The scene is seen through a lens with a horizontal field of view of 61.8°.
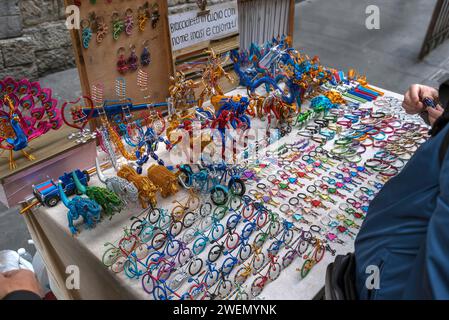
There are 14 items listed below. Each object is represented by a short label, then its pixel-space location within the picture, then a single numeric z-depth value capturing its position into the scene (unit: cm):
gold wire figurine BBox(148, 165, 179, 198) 205
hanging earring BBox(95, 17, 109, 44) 219
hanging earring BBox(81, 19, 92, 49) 213
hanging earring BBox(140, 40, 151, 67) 249
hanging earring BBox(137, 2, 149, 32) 237
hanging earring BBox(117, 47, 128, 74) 238
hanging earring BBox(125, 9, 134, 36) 231
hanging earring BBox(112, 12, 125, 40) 226
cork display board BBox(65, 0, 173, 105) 218
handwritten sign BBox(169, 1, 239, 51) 261
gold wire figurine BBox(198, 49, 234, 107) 261
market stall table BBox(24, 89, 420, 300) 161
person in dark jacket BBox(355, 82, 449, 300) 93
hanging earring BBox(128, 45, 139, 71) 243
